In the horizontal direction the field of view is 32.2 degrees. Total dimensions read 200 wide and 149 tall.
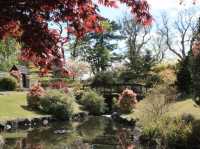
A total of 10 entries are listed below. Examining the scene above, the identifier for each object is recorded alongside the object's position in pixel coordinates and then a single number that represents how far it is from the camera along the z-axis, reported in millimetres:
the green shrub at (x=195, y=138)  12819
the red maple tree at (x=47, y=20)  3983
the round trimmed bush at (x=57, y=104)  26259
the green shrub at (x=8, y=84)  32907
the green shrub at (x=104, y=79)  37451
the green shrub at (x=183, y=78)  27574
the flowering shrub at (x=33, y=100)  27200
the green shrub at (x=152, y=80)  35283
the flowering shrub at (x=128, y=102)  26772
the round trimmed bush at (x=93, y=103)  30087
